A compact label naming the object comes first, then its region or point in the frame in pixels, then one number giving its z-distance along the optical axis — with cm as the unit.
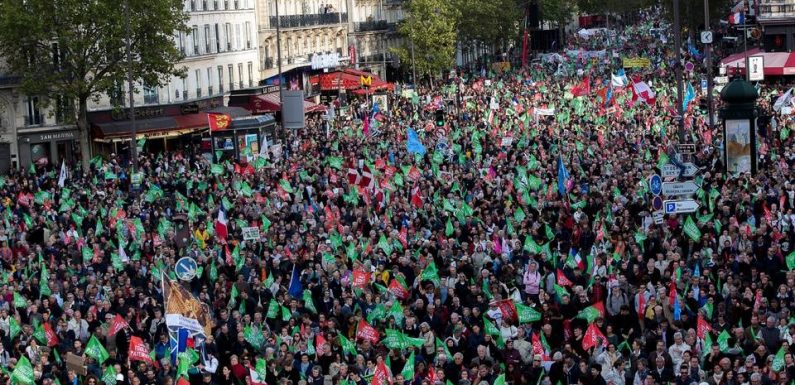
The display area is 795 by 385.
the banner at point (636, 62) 7962
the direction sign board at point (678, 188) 3275
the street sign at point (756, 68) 6438
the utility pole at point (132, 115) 5262
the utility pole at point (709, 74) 5031
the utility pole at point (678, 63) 4989
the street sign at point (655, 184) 3421
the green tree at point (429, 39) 10388
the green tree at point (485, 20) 11362
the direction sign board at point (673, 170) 3459
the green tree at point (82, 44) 6275
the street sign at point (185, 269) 2803
